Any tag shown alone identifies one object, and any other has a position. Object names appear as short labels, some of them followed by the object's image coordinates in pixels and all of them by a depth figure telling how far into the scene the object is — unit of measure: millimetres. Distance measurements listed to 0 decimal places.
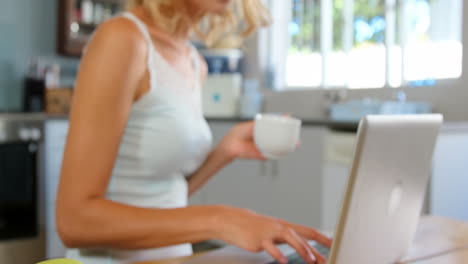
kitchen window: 2680
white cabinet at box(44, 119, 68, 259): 3086
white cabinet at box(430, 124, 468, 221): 1900
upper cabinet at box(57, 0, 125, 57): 3742
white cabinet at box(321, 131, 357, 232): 2391
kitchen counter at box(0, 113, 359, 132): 2412
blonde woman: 769
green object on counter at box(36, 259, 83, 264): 522
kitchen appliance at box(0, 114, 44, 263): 2973
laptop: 596
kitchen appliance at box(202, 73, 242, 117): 3570
